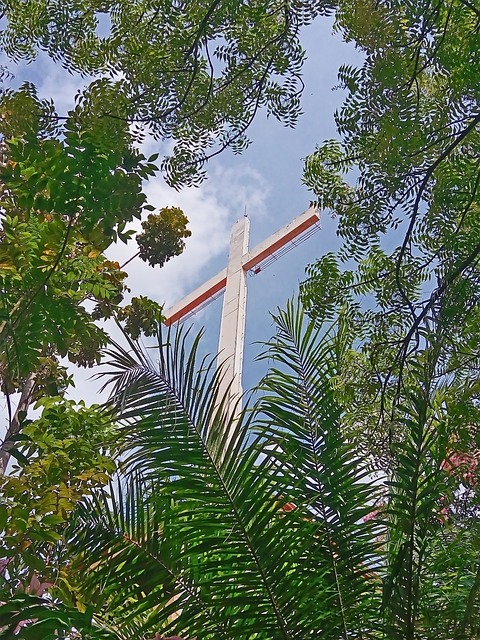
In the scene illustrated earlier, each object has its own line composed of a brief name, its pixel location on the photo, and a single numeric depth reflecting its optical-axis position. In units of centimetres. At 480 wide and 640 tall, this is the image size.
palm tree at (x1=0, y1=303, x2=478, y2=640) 167
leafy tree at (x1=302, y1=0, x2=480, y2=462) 254
